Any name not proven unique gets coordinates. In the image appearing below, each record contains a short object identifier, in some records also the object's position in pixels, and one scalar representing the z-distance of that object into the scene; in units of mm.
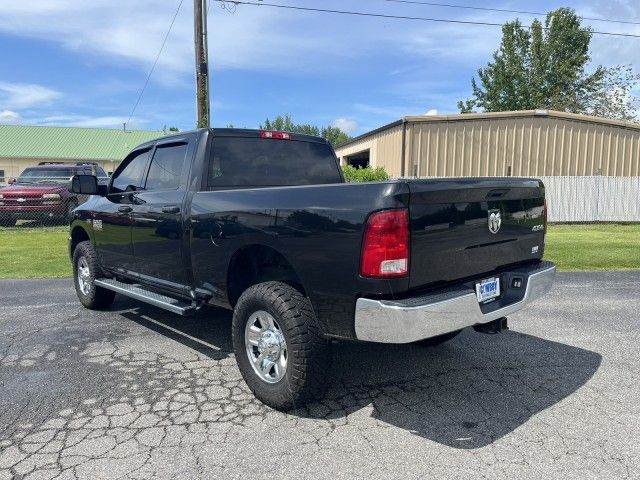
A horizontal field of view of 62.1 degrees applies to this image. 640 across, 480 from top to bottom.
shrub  18703
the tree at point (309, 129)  75812
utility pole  15164
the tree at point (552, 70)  41500
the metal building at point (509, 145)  19109
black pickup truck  3107
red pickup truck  14781
